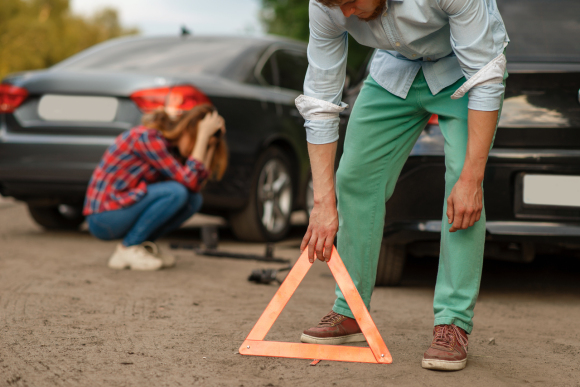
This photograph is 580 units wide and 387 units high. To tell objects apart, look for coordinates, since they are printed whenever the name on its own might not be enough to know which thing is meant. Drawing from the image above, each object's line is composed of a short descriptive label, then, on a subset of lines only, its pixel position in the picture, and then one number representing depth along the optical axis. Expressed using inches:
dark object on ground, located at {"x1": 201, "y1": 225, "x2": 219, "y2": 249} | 198.1
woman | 167.9
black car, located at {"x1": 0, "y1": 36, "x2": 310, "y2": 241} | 188.2
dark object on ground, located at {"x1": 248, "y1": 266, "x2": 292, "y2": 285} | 155.6
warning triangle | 97.9
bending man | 90.4
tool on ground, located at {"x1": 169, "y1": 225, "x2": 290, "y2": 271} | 185.3
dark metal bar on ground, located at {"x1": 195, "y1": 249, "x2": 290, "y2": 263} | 184.5
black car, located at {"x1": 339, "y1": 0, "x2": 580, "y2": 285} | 127.7
